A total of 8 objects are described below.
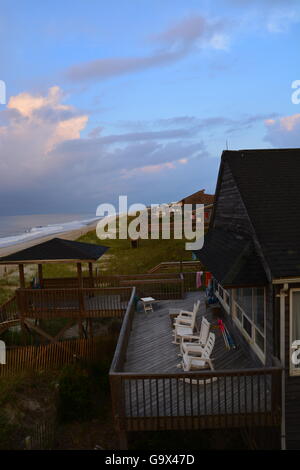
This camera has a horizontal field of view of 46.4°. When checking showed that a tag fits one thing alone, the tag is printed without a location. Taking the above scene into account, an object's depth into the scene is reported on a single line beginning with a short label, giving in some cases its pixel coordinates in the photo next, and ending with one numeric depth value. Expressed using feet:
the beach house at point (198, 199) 170.09
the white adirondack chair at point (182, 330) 34.60
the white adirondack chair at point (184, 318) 37.60
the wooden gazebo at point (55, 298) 46.70
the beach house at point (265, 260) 23.67
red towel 51.35
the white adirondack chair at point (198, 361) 27.81
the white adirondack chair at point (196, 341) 30.25
